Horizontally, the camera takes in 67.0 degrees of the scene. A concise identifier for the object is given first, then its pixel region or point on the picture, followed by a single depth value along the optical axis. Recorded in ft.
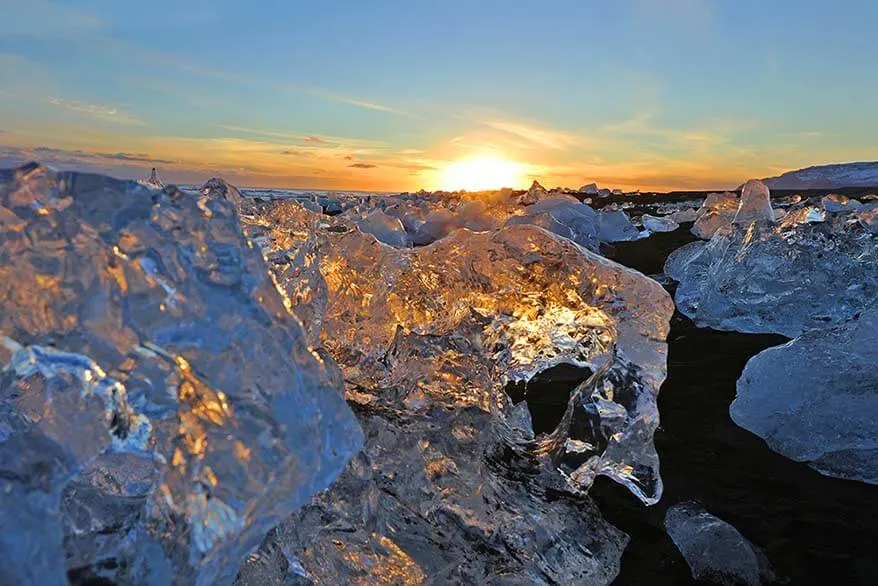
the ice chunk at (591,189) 120.04
